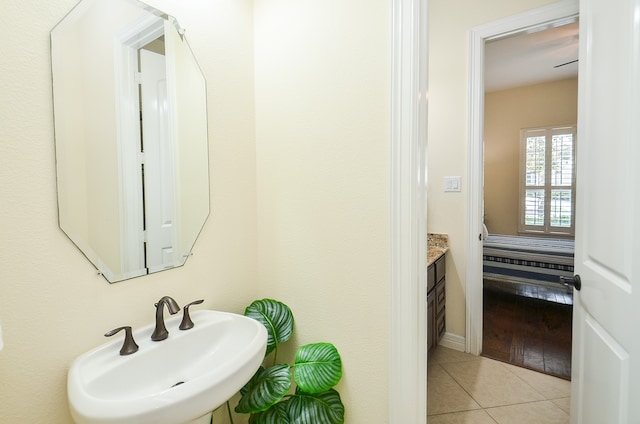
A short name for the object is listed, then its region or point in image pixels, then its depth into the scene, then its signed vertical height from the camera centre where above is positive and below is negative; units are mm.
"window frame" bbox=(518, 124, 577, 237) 4645 +186
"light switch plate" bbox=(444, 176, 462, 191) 2350 +117
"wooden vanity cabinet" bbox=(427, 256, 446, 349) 1990 -764
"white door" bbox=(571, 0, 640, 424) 807 -72
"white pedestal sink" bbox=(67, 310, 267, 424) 689 -508
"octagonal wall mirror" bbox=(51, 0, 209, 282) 887 +221
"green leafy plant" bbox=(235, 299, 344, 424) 1084 -735
